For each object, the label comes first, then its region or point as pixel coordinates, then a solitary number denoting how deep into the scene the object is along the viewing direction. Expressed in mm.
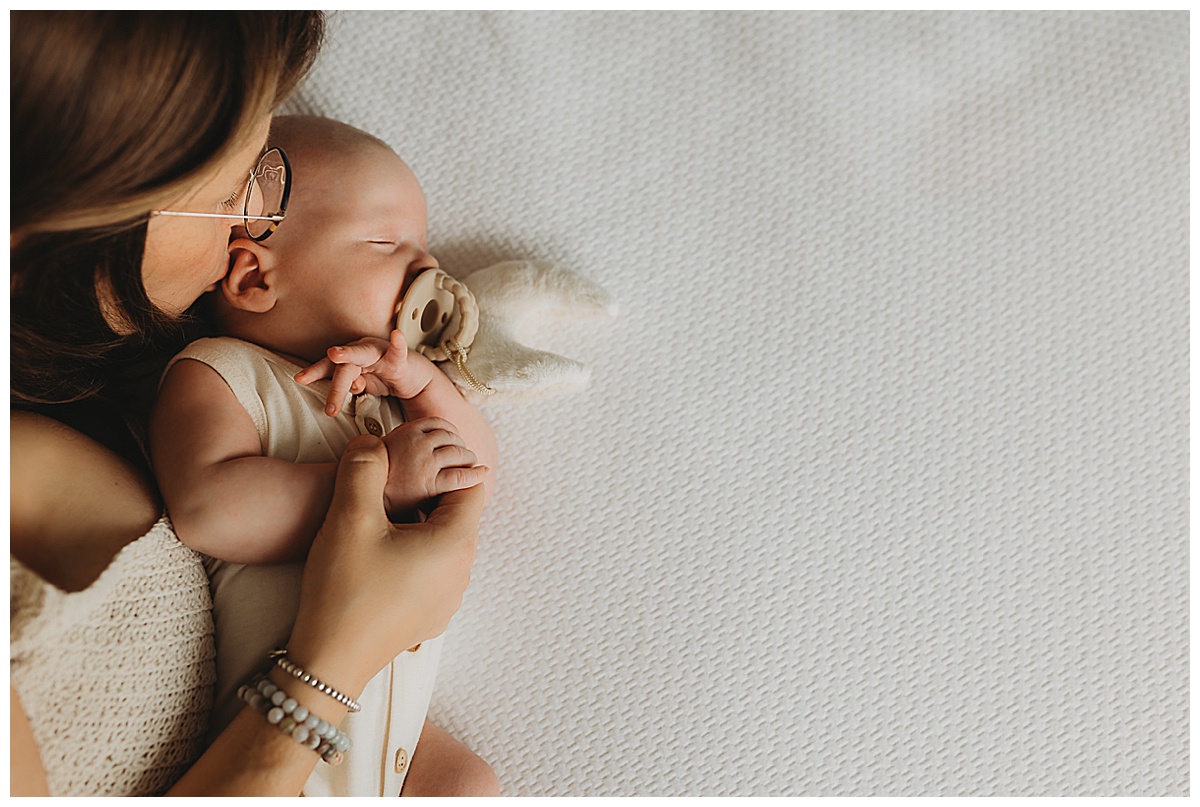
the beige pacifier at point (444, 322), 1052
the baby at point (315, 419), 871
